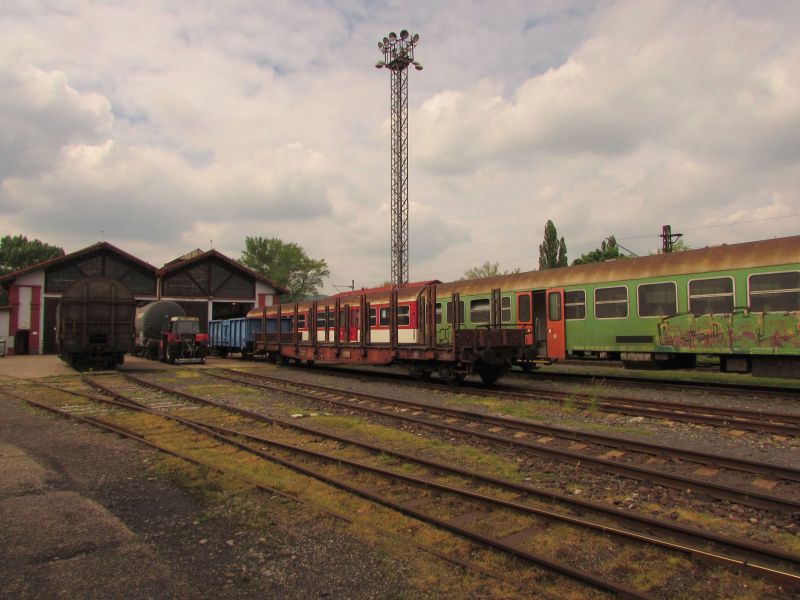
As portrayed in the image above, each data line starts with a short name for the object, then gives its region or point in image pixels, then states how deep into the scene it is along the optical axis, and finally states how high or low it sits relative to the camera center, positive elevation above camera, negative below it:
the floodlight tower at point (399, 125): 42.94 +16.23
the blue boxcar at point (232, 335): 29.61 -0.59
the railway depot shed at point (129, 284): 35.53 +3.05
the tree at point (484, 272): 70.26 +6.80
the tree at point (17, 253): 80.00 +11.60
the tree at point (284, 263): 79.56 +9.38
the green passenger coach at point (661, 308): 12.38 +0.34
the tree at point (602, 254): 48.00 +6.06
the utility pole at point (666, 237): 36.47 +5.69
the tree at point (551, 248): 66.06 +9.18
